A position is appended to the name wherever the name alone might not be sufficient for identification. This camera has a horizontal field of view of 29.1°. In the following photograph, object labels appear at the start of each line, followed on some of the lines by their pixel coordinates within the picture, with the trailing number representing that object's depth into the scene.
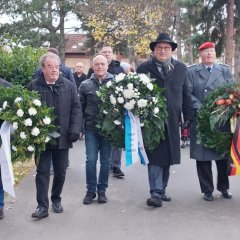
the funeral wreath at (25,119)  5.05
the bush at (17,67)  8.23
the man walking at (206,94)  6.12
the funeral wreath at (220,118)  5.71
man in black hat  5.90
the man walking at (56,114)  5.39
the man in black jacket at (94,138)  5.98
